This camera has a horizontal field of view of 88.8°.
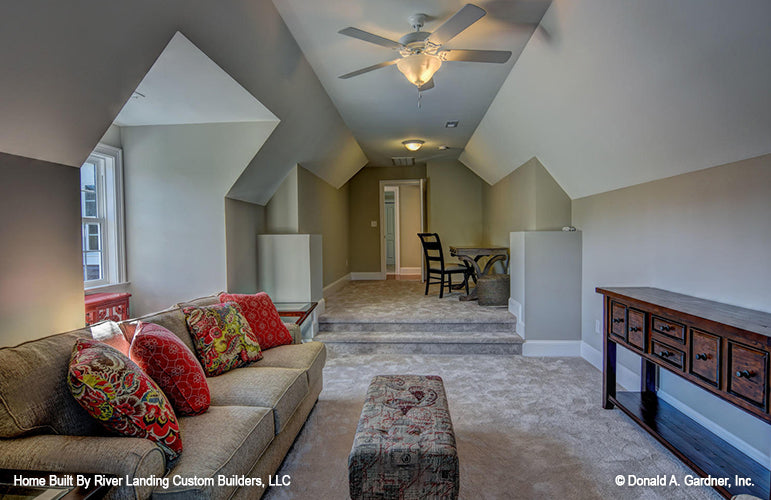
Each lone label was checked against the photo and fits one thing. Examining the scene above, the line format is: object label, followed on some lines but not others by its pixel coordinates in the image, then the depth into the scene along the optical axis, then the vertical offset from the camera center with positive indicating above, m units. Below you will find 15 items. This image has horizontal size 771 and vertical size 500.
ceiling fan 2.27 +1.21
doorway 9.48 +0.30
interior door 11.16 +0.17
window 3.47 +0.21
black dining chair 6.00 -0.47
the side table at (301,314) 3.80 -0.74
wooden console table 1.64 -0.62
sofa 1.25 -0.70
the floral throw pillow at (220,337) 2.26 -0.58
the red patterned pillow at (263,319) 2.75 -0.57
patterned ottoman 1.55 -0.88
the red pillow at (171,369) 1.70 -0.57
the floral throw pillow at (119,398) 1.37 -0.56
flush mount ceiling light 5.73 +1.39
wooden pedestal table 5.41 -0.24
